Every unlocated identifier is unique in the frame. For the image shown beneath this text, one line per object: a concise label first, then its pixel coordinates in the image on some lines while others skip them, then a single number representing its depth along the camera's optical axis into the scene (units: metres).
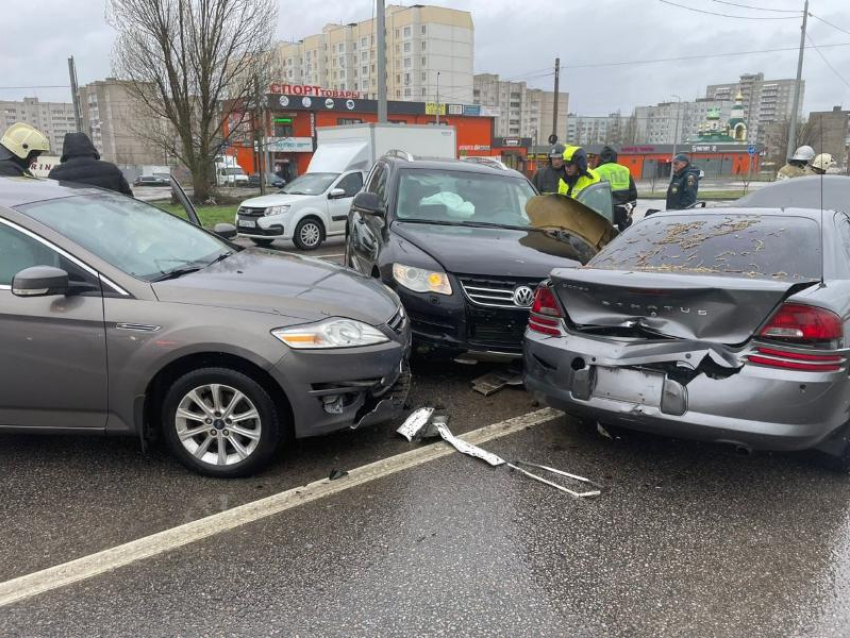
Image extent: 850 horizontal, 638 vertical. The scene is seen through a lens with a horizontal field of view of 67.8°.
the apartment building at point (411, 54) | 99.19
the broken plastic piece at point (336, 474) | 3.45
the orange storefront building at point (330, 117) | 49.56
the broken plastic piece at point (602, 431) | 4.00
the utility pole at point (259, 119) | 23.33
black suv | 4.67
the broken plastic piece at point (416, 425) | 3.96
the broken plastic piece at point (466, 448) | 3.65
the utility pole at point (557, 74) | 36.56
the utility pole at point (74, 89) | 24.00
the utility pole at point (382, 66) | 16.50
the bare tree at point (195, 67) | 20.50
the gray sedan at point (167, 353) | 3.25
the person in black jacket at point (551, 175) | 8.98
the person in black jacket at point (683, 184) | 9.57
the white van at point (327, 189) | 12.12
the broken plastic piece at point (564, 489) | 3.29
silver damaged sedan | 2.93
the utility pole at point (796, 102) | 24.65
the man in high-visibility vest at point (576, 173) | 7.82
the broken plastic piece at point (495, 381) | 4.81
